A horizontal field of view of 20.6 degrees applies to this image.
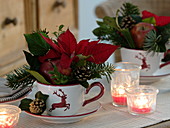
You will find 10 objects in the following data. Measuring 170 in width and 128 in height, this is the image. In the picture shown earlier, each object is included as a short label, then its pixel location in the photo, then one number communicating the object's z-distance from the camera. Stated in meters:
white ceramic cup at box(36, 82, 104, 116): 0.96
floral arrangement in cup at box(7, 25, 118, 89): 0.94
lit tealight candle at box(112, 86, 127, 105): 1.09
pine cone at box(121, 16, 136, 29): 1.27
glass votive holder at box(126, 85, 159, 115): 1.03
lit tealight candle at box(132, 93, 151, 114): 1.03
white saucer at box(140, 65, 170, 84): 1.27
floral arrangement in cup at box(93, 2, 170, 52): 1.22
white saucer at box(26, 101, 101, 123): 0.95
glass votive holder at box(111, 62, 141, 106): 1.11
